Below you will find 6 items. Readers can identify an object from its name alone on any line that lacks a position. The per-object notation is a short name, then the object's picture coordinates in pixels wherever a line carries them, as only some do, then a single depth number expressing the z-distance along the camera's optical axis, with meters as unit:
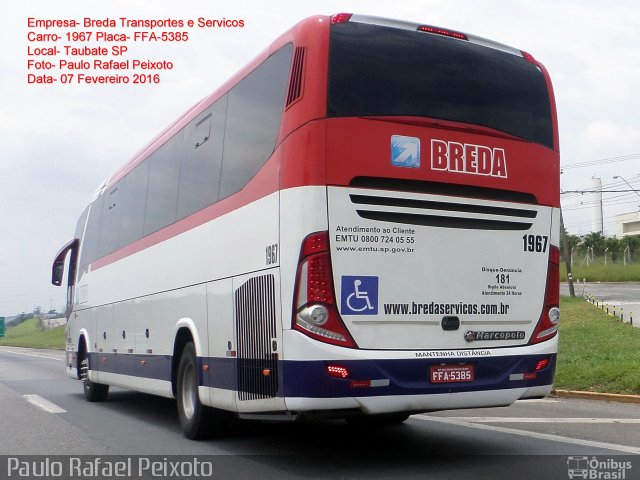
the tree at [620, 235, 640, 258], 96.00
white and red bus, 6.92
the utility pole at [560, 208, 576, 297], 42.61
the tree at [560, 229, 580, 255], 97.06
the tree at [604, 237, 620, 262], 95.62
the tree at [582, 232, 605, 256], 97.12
